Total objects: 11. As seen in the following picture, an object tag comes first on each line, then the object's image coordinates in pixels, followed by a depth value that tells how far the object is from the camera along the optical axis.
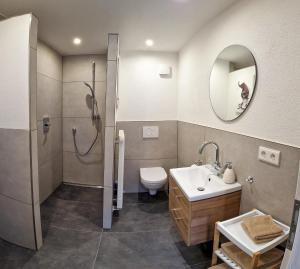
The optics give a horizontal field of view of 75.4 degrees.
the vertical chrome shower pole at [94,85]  3.02
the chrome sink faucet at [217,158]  1.85
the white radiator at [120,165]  2.14
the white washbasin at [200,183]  1.49
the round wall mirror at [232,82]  1.49
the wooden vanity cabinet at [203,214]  1.48
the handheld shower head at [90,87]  3.00
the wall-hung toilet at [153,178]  2.57
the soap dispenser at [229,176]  1.62
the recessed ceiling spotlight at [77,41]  2.41
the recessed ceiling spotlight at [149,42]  2.46
